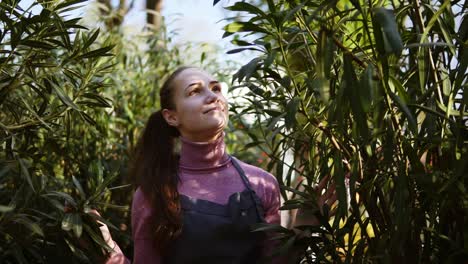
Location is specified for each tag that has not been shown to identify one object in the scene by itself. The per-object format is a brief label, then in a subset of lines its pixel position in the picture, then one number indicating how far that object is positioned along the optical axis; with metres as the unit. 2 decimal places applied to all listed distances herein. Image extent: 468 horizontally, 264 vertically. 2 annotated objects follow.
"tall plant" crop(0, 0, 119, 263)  1.62
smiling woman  1.70
